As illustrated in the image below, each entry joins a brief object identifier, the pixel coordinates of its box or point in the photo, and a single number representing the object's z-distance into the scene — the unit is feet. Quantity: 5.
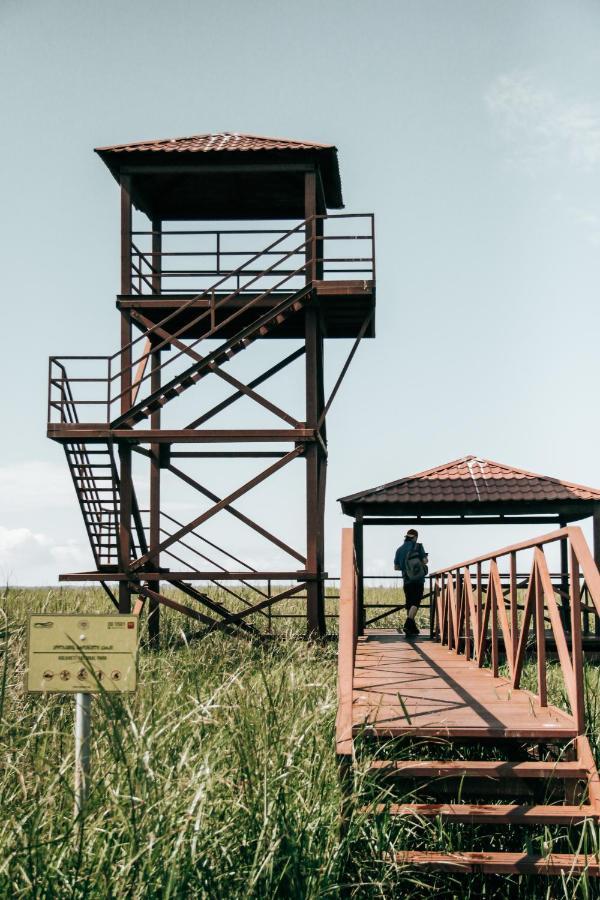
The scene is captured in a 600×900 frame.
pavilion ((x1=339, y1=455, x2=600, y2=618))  55.72
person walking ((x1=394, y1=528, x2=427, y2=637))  55.62
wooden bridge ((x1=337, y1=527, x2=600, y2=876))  19.52
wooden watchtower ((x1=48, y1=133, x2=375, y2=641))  52.34
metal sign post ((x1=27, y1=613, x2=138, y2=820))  19.40
